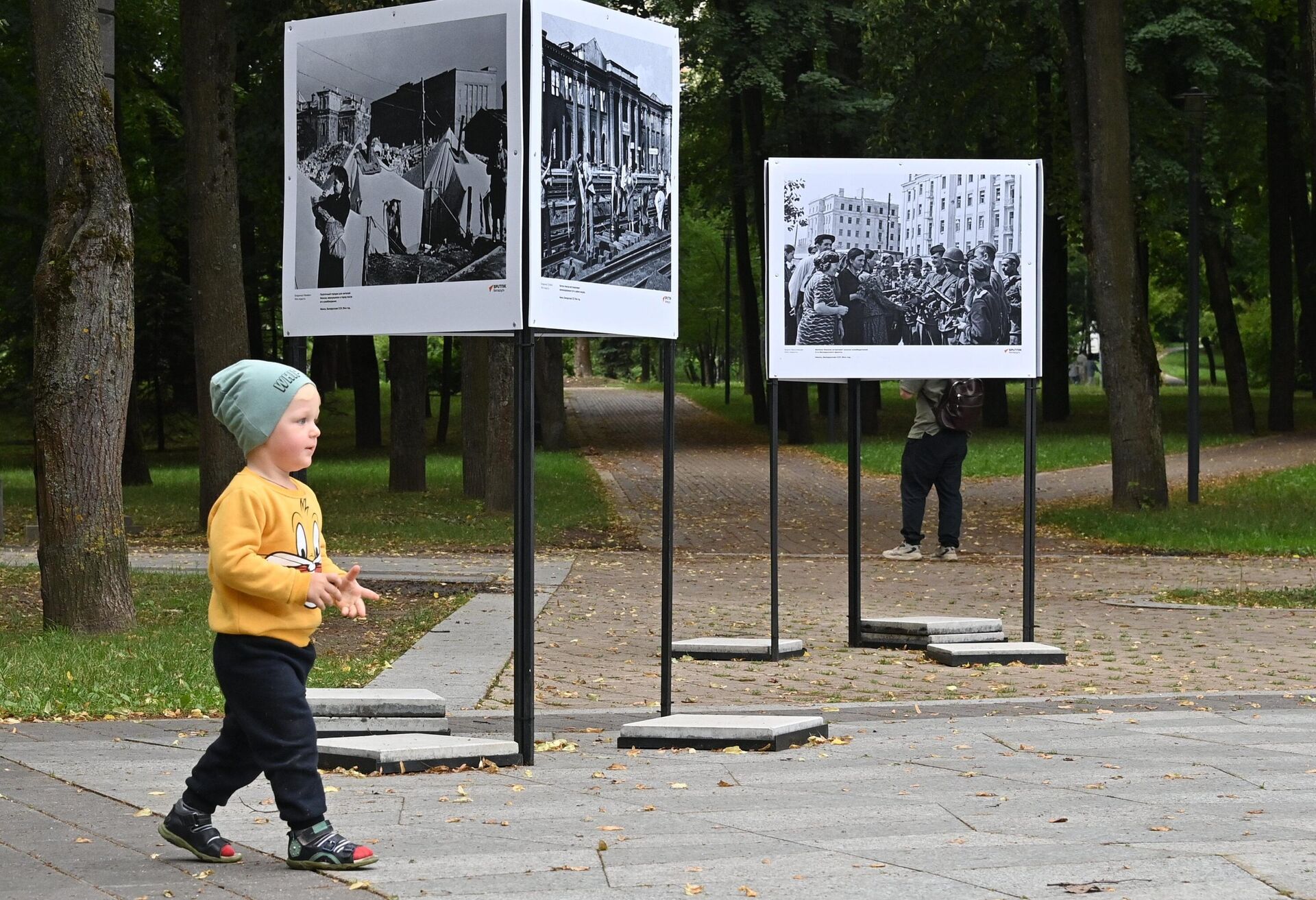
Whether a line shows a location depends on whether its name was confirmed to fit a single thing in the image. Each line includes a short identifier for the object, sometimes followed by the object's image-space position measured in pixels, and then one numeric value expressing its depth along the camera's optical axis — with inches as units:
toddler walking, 188.4
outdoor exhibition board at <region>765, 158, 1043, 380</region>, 420.2
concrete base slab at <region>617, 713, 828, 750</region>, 276.2
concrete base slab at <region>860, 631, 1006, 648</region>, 405.7
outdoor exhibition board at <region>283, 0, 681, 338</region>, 273.6
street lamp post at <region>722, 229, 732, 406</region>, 2057.1
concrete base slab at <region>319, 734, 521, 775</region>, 255.6
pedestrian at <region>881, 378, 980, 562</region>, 597.0
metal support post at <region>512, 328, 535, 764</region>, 268.2
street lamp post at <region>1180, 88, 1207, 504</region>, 869.8
